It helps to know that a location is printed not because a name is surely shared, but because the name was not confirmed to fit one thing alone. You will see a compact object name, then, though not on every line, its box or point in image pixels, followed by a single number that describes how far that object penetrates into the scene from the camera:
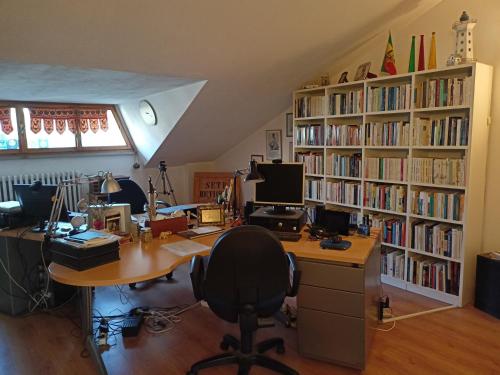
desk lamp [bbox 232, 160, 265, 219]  2.51
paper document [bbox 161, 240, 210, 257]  2.29
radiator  4.26
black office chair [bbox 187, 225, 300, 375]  1.86
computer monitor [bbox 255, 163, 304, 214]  2.62
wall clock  4.66
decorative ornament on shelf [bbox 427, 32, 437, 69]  3.28
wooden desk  2.14
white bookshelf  2.99
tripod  5.47
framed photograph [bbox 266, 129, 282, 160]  4.99
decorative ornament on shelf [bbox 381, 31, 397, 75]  3.56
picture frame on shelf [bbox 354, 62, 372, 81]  3.78
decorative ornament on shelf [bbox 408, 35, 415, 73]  3.41
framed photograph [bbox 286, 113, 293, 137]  4.79
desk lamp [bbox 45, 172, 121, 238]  2.47
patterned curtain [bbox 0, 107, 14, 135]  4.40
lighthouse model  2.98
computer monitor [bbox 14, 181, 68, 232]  2.82
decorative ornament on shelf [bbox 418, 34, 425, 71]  3.40
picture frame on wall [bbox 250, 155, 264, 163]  5.23
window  4.49
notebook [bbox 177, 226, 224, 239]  2.67
